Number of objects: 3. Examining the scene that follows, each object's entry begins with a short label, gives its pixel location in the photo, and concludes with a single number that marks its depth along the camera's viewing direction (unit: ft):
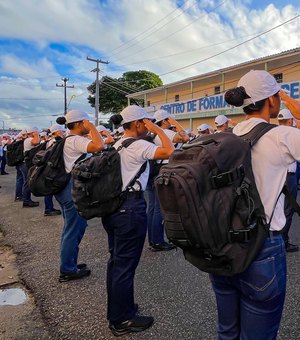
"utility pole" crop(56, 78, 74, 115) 168.25
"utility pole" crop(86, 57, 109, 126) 110.08
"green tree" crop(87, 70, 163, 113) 160.15
